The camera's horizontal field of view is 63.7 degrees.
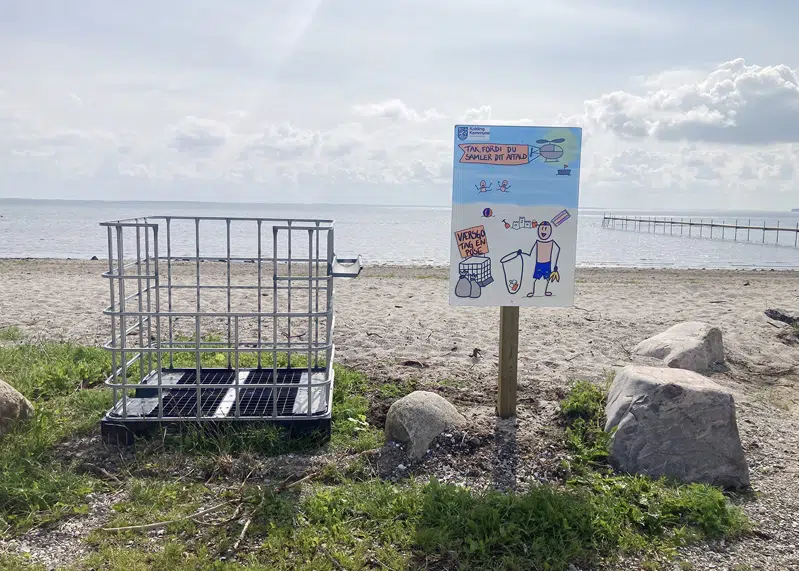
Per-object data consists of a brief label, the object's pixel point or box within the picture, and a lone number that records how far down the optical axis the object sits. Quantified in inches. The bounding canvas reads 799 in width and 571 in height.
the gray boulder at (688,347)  284.2
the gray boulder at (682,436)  175.8
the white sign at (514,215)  198.2
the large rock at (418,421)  187.5
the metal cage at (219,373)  184.5
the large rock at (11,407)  185.8
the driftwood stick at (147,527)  146.7
